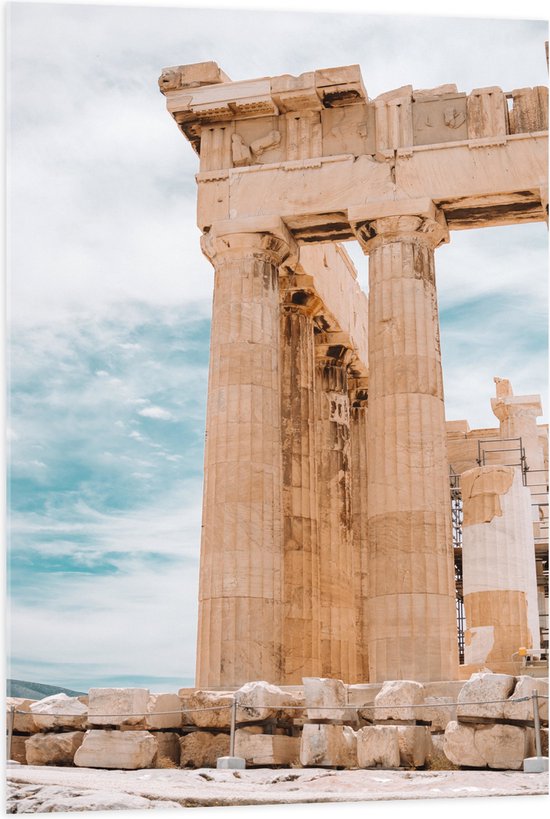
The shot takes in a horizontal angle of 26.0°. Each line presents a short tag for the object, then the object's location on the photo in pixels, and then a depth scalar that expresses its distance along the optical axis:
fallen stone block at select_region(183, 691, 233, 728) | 21.47
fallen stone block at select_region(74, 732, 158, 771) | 20.44
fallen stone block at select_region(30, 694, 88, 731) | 21.52
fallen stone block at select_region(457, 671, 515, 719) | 18.25
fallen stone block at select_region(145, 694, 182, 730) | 21.03
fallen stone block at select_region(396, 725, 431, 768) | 19.44
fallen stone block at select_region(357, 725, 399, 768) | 19.25
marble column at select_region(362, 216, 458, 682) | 25.28
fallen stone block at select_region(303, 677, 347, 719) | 20.36
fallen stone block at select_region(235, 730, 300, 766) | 20.20
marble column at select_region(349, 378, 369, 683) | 36.34
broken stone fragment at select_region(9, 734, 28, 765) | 22.30
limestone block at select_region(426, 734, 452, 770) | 19.92
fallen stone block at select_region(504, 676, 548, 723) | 18.03
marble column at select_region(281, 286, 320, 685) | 30.61
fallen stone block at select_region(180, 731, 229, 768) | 21.30
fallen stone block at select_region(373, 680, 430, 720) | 20.08
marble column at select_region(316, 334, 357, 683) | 33.12
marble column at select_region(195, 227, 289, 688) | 26.05
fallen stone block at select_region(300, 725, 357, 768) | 19.52
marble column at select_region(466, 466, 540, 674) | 40.09
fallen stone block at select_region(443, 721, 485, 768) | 18.17
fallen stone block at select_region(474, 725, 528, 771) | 17.86
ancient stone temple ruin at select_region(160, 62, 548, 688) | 25.97
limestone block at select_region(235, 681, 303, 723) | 20.44
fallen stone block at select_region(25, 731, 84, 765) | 21.17
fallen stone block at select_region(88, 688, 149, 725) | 20.73
